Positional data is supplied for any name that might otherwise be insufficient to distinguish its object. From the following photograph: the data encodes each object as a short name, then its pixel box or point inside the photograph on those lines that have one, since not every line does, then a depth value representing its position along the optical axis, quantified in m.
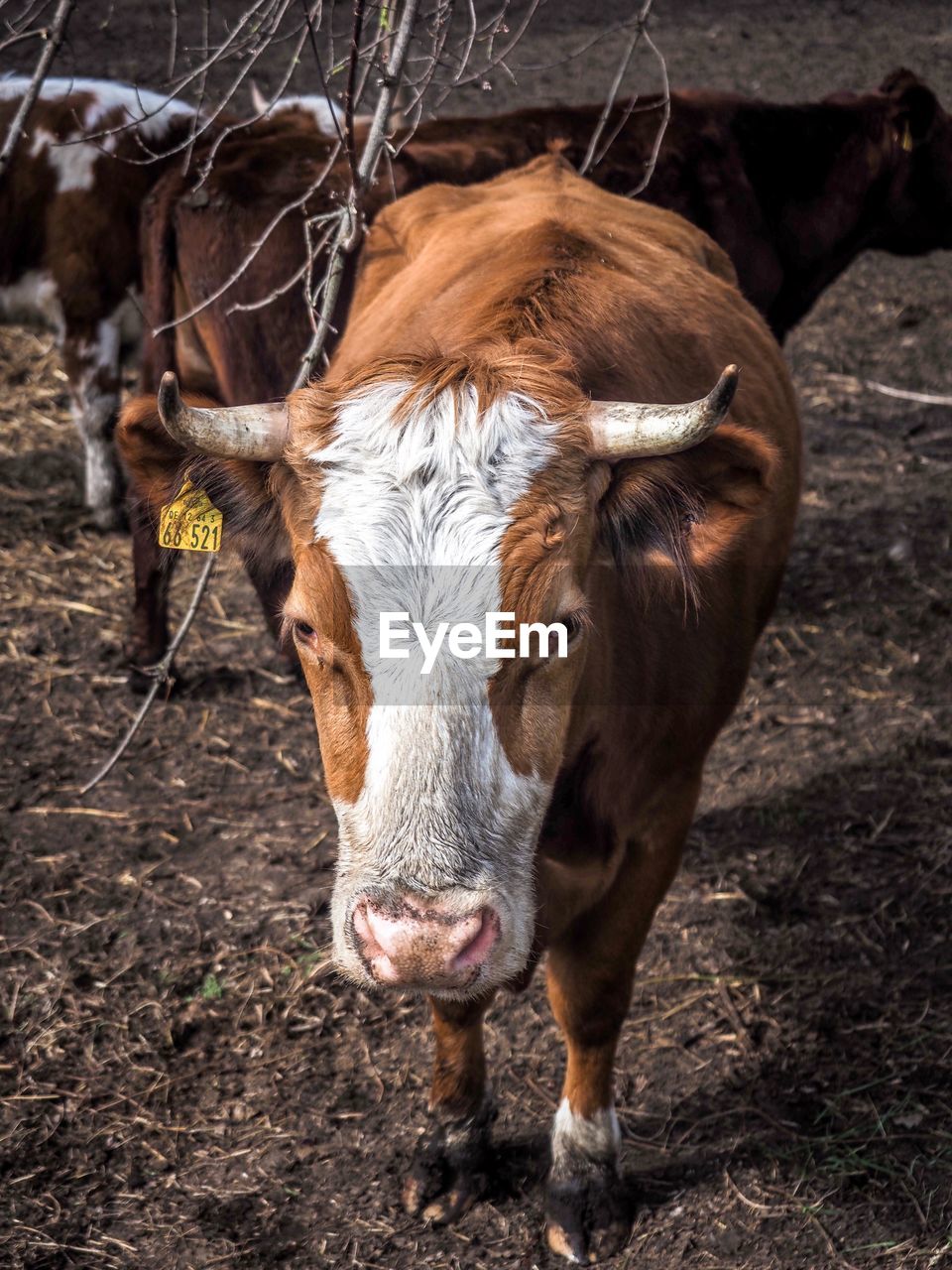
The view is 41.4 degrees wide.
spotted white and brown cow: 5.46
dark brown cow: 4.29
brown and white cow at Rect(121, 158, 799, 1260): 1.93
